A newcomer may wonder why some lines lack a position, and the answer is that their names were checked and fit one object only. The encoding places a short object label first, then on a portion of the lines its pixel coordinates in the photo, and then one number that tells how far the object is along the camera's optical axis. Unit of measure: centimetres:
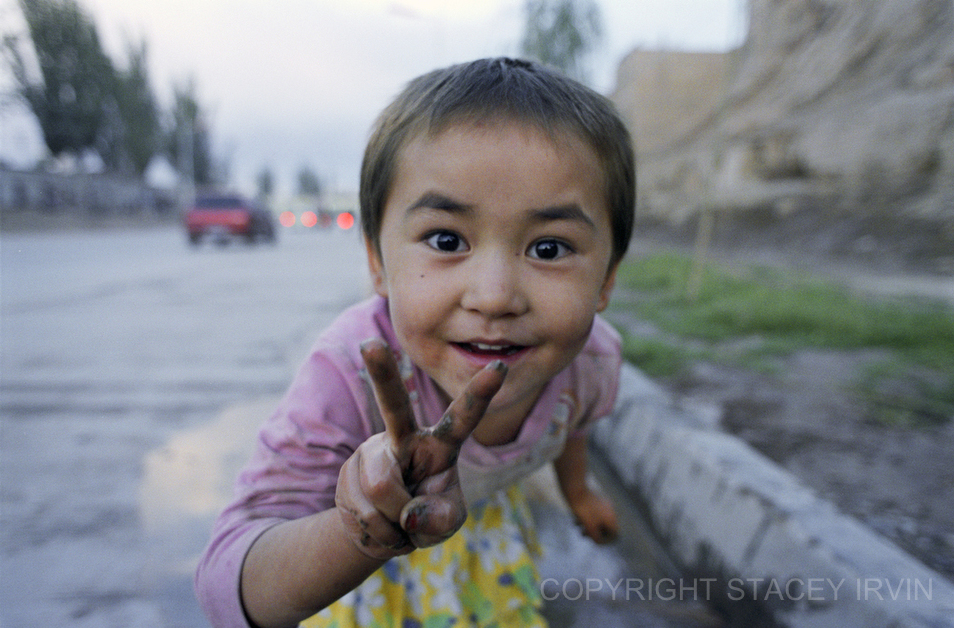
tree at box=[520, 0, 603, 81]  839
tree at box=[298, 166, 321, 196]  8831
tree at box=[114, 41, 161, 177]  3198
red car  1483
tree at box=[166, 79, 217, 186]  4847
